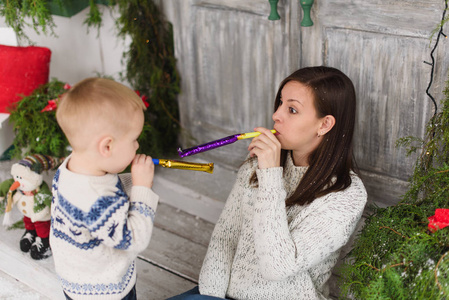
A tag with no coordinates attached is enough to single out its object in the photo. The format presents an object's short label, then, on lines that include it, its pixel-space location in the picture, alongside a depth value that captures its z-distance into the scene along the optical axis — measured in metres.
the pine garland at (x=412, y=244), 1.31
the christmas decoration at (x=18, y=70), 2.46
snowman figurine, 2.15
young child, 1.36
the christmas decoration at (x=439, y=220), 1.40
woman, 1.54
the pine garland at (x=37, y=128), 2.38
